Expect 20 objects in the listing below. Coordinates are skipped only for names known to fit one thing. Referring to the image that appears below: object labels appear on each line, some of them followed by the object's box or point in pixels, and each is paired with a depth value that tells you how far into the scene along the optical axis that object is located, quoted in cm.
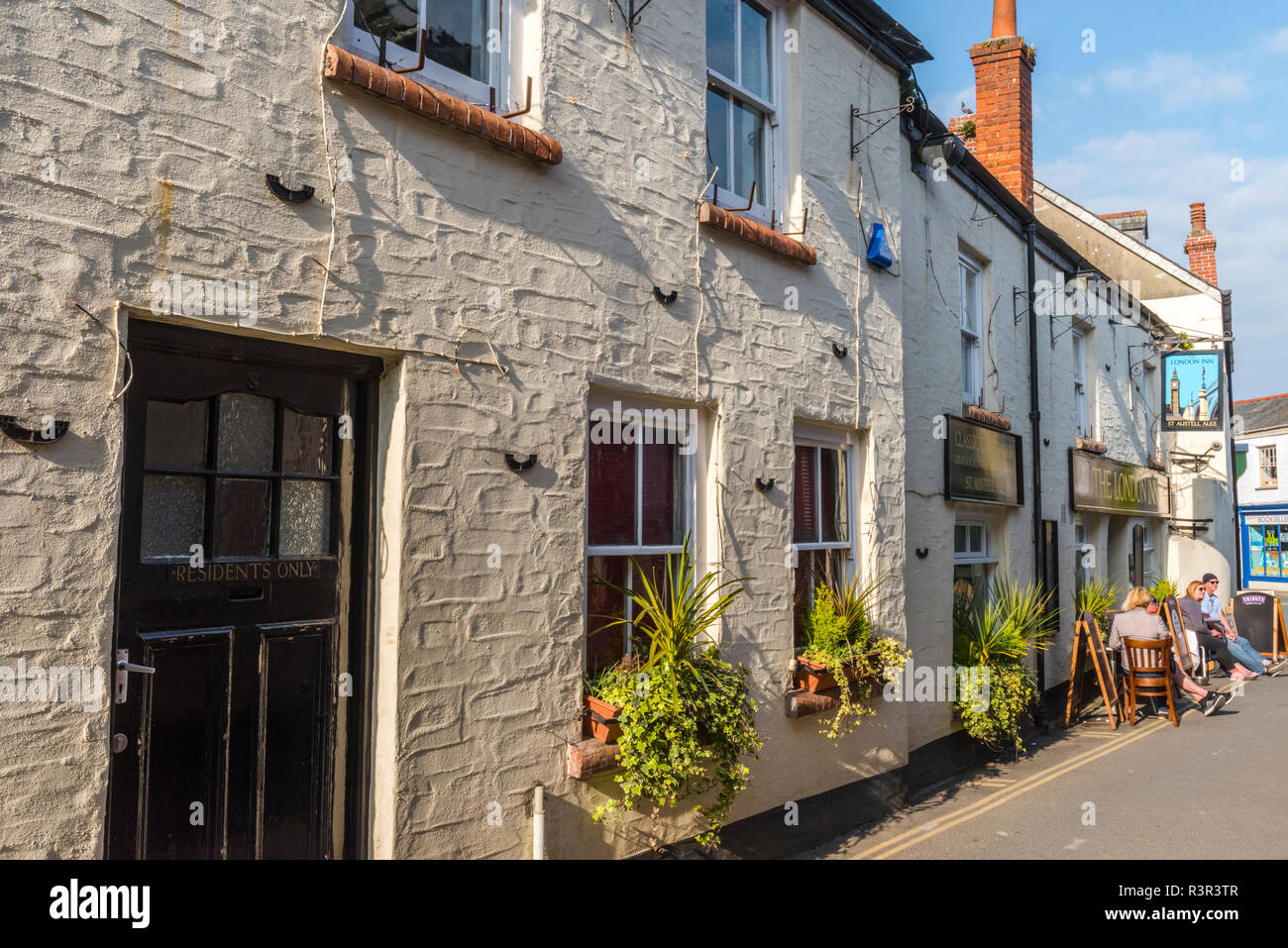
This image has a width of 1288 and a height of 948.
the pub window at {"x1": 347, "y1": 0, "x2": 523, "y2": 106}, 437
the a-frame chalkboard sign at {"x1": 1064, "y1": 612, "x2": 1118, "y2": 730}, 1123
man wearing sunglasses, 1483
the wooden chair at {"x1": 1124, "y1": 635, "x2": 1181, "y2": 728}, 1123
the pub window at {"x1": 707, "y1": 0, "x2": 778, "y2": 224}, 647
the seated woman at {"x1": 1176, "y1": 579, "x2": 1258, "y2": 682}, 1438
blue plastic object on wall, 767
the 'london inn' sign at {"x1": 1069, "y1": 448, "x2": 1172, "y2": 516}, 1362
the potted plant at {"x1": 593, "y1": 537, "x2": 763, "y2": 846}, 482
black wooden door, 352
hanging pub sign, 1738
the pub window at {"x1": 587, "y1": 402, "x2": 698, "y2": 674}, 532
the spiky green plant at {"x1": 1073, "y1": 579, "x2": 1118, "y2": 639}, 1279
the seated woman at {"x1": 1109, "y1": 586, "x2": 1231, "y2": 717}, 1126
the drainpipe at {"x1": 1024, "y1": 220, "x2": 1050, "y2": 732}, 1176
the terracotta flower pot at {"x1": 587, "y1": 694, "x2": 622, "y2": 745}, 488
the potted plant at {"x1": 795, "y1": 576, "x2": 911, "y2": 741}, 662
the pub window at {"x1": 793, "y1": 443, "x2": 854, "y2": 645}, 691
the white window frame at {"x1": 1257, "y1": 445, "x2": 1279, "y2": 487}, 4088
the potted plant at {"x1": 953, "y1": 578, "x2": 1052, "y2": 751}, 914
